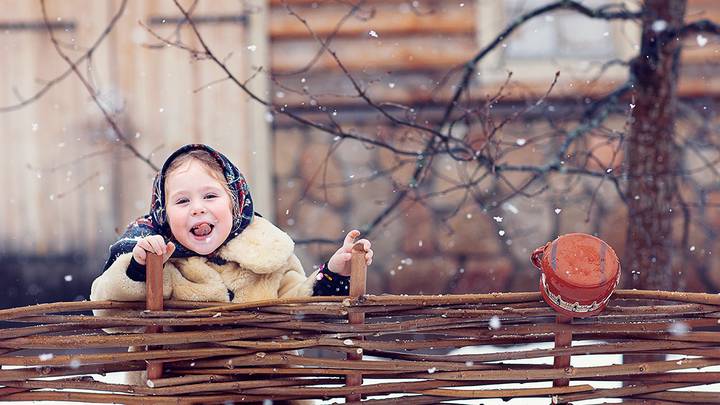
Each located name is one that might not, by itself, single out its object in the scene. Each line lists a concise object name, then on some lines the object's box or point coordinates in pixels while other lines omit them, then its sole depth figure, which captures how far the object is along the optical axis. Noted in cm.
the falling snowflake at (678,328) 682
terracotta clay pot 669
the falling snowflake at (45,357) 679
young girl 697
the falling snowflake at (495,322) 678
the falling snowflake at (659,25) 773
